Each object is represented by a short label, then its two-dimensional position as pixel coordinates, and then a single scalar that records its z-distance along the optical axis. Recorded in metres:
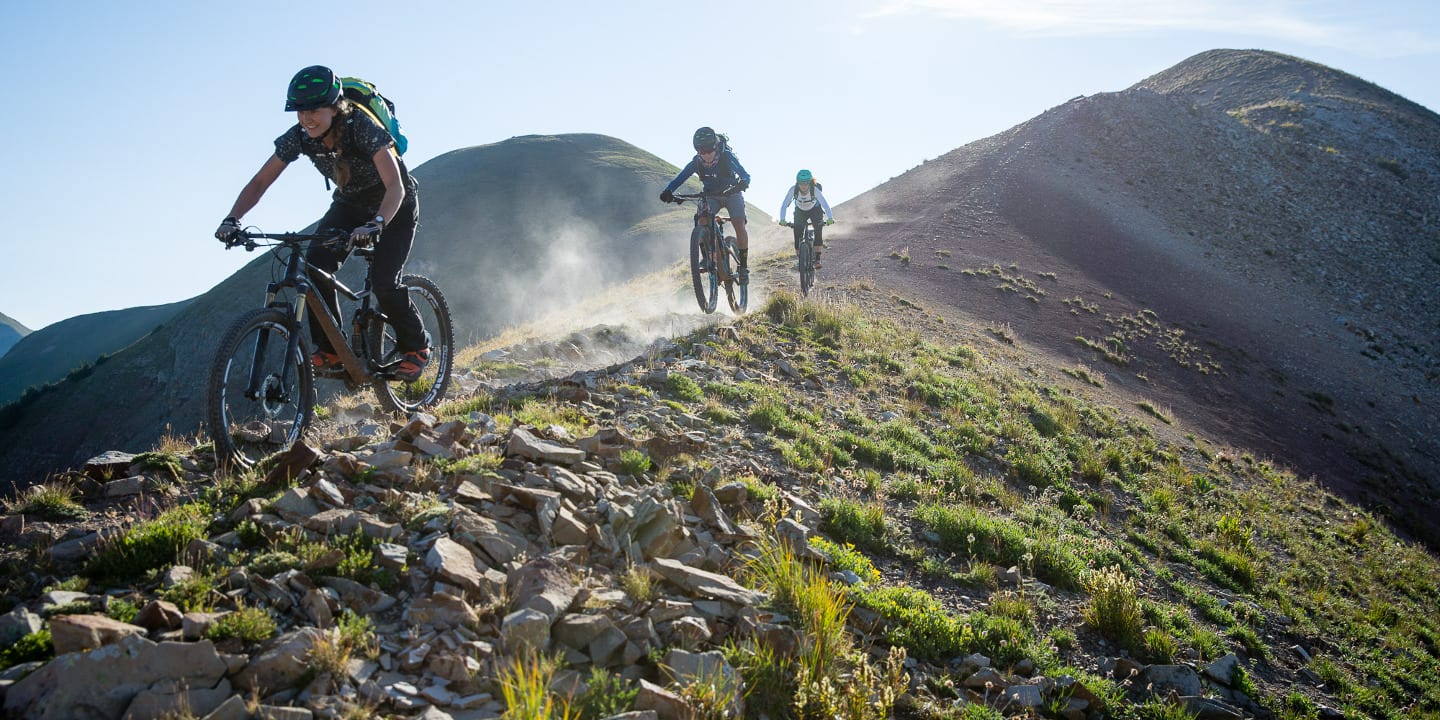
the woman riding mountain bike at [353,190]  6.19
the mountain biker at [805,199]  19.30
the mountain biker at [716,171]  14.16
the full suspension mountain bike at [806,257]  19.42
